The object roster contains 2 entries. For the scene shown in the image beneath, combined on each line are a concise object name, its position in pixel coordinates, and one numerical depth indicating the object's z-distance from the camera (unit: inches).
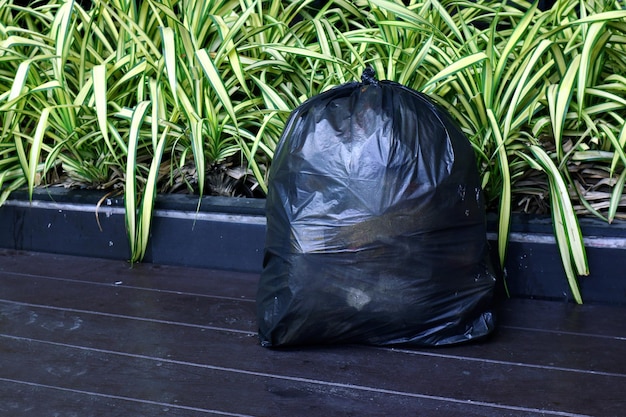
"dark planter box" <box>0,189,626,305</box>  165.9
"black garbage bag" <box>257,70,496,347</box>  154.6
